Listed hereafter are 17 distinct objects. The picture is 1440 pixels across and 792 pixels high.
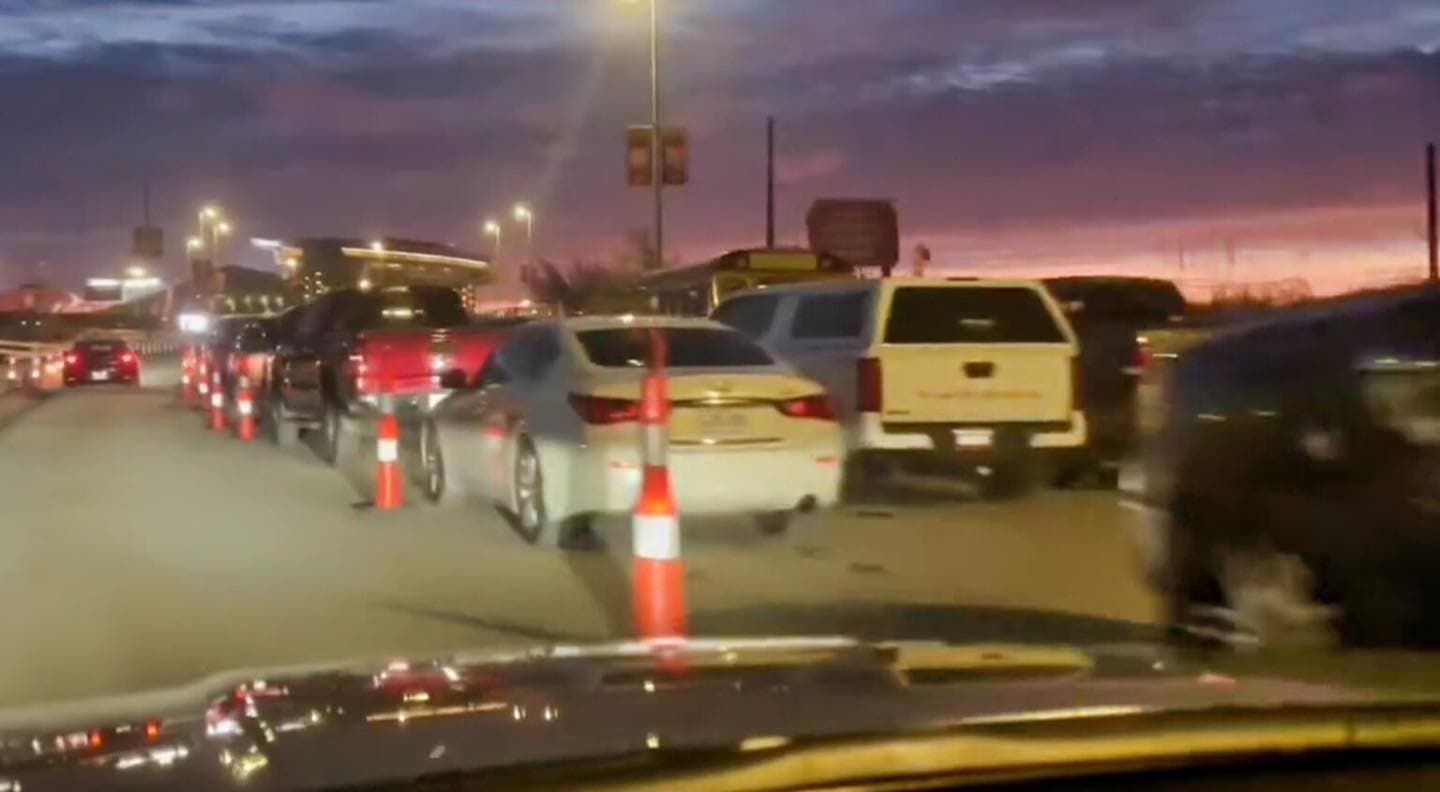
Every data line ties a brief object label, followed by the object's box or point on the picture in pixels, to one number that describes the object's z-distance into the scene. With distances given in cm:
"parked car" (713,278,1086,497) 1755
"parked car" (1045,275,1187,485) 1912
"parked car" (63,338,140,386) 5138
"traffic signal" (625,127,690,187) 4150
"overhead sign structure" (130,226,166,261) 8606
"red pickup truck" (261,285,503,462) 2100
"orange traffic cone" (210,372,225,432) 2995
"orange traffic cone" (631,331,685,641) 994
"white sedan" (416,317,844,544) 1416
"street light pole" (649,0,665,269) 4122
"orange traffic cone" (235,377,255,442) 2694
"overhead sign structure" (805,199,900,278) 4847
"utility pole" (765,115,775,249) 6456
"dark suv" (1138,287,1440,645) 723
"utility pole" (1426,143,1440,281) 4781
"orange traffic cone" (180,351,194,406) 3928
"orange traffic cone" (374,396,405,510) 1759
